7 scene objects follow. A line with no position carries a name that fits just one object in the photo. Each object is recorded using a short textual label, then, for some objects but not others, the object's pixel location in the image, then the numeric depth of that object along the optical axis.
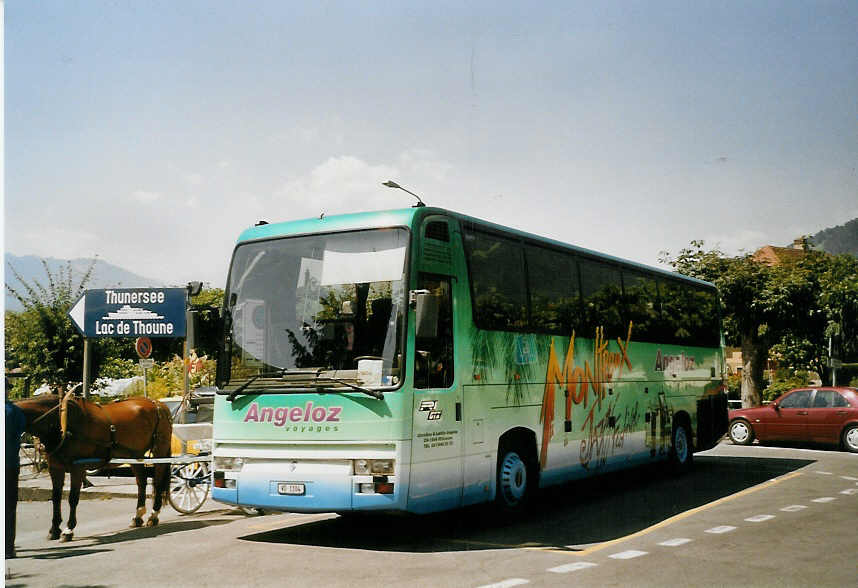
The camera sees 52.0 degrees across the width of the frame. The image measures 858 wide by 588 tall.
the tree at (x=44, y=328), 26.00
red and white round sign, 18.42
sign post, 16.58
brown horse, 10.34
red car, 22.73
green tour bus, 9.33
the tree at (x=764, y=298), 39.03
